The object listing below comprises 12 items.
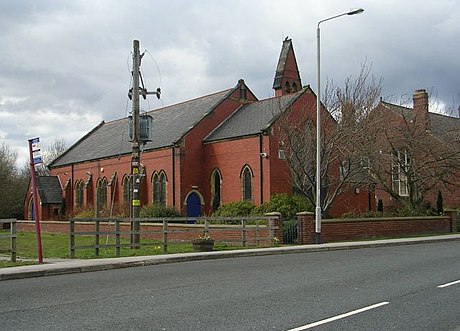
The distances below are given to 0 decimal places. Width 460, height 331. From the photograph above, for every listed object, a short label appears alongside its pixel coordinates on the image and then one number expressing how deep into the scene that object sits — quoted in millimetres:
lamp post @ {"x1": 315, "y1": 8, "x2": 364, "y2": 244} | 24797
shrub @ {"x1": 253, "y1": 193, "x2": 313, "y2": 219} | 32156
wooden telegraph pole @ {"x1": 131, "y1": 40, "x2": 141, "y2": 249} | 22531
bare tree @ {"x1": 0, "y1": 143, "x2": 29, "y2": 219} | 56094
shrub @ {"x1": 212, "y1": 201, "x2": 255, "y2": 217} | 34812
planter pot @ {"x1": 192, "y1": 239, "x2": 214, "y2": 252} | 21172
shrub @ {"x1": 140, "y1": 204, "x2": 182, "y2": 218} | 35969
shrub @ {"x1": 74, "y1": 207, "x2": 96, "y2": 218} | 46119
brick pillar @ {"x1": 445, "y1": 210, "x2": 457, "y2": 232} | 38188
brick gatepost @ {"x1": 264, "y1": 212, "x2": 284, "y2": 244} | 24828
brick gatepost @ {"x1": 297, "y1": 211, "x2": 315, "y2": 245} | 25297
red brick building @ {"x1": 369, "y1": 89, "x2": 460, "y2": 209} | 35594
